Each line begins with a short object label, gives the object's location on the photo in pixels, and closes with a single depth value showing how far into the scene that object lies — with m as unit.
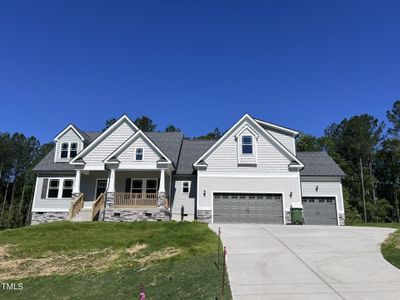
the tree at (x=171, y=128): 62.56
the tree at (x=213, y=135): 59.83
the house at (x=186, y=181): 22.25
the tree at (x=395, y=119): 49.28
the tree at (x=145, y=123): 56.86
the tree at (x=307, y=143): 49.93
